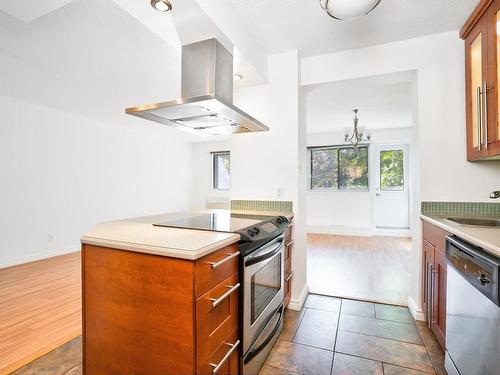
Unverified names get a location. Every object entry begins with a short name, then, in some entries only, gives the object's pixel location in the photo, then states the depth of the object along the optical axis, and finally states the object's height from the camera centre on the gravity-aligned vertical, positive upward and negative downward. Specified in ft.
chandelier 14.49 +3.86
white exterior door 19.84 +0.20
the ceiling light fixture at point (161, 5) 4.90 +3.66
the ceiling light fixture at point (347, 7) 4.79 +3.57
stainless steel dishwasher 3.35 -1.86
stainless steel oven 4.62 -2.35
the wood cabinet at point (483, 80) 5.33 +2.57
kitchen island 3.43 -1.68
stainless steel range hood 5.14 +2.24
